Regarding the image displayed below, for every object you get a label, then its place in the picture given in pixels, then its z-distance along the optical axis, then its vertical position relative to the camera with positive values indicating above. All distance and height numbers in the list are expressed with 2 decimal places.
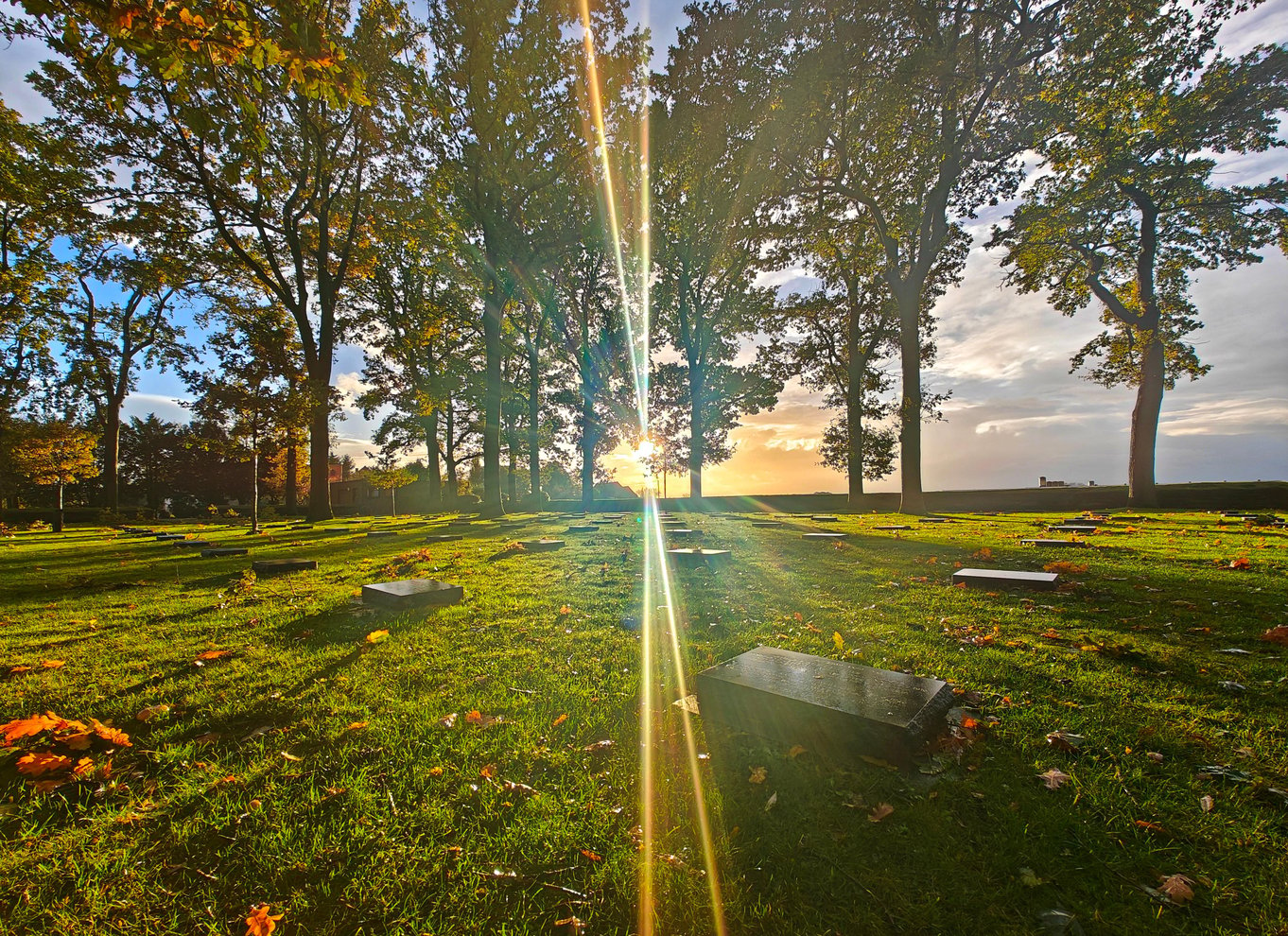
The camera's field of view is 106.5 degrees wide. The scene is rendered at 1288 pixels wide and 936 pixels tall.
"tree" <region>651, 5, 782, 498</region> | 14.87 +10.76
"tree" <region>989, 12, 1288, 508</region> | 14.69 +10.55
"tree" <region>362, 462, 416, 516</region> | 32.42 +0.73
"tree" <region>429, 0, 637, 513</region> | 17.80 +14.52
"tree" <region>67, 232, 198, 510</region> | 24.47 +8.88
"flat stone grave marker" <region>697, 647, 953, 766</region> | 2.33 -1.15
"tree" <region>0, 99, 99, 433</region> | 17.45 +10.85
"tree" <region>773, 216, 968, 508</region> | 25.78 +7.83
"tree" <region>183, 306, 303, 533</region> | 15.45 +3.10
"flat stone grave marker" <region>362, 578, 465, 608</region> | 5.20 -1.17
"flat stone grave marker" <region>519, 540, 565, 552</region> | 10.52 -1.32
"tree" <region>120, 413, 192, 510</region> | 46.31 +2.79
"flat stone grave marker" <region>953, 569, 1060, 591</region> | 5.55 -1.15
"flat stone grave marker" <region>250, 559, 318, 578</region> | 7.45 -1.24
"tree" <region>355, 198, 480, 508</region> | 21.77 +9.15
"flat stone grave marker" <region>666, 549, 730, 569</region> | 7.76 -1.20
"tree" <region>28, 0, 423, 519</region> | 17.00 +12.58
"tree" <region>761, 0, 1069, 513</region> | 13.72 +11.73
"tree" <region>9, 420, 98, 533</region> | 21.79 +1.95
